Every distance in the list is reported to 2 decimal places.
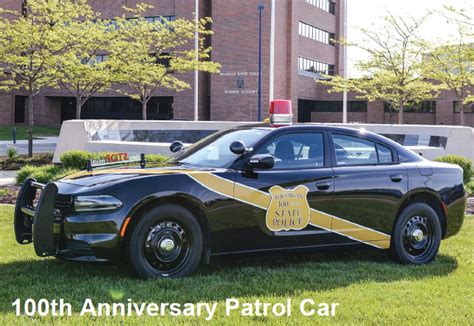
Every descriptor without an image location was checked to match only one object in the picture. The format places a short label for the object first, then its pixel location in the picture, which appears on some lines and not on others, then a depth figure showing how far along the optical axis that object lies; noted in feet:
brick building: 154.81
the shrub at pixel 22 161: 62.59
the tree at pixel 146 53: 75.05
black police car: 17.94
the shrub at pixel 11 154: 66.18
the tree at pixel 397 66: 112.54
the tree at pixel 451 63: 92.43
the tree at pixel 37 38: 62.08
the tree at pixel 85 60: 66.54
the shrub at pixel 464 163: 45.75
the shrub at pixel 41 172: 41.92
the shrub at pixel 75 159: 46.75
